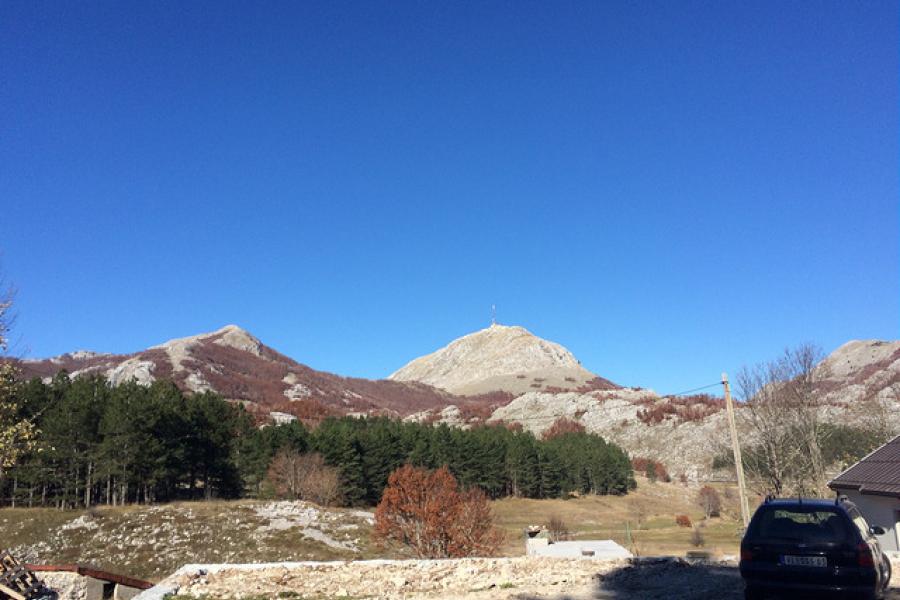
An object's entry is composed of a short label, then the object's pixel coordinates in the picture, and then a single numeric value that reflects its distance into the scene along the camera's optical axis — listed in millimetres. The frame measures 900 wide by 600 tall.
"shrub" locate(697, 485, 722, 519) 66062
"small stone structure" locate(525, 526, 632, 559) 20047
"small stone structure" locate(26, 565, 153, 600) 15185
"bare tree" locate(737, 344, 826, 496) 39219
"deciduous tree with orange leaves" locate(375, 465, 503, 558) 28078
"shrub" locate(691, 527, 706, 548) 43175
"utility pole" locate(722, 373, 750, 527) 21125
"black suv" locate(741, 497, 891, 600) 7914
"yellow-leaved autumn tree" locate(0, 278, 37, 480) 18578
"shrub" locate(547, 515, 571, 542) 46056
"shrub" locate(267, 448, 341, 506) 58781
